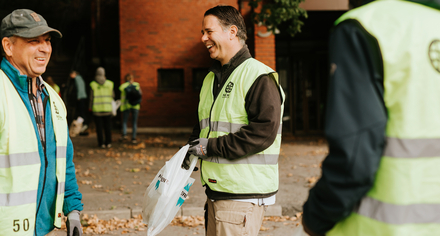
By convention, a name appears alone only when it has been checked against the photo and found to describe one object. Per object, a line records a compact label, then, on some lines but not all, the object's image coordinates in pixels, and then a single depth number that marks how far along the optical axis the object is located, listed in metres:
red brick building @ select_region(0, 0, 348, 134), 14.67
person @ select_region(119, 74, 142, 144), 11.88
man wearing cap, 1.91
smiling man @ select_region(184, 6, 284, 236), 2.35
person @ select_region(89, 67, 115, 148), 10.62
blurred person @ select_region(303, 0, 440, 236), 1.22
